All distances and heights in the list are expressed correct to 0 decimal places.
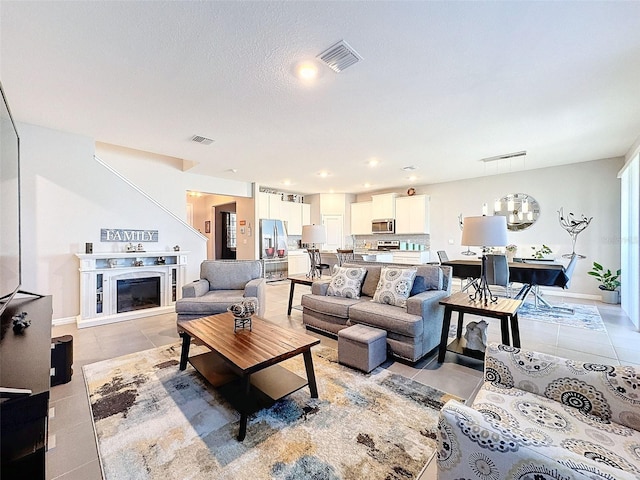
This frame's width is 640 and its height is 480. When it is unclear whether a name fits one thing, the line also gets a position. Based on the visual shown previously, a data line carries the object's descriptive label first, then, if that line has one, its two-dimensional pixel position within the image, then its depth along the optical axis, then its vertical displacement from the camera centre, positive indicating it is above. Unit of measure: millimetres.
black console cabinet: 784 -577
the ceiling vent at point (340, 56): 2111 +1425
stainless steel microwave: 8148 +366
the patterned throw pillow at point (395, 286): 3160 -561
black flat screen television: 1910 +246
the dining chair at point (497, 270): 4461 -523
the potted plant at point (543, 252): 5966 -311
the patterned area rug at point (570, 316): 3990 -1226
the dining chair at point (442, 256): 5945 -397
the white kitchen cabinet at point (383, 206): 8133 +939
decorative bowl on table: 2428 -655
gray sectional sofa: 2732 -804
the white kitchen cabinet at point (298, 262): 8211 -717
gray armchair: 3406 -703
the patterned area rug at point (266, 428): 1548 -1253
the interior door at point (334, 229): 9062 +282
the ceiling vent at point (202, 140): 4025 +1441
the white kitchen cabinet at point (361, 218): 8672 +613
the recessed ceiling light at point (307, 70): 2334 +1437
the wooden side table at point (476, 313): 2520 -692
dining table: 4410 -606
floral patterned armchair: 868 -764
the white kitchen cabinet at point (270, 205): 7449 +886
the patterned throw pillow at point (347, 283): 3641 -593
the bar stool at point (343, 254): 7133 -419
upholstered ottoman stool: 2578 -1036
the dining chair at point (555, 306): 4567 -1064
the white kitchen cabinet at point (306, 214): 8867 +767
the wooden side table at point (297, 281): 4387 -684
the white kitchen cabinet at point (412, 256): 7645 -518
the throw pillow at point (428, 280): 3264 -502
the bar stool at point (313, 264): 4910 -463
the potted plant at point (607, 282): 5137 -820
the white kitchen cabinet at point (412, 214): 7610 +648
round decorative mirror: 6164 +629
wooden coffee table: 1851 -834
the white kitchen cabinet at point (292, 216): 8250 +662
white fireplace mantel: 3926 -601
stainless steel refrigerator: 7516 -309
